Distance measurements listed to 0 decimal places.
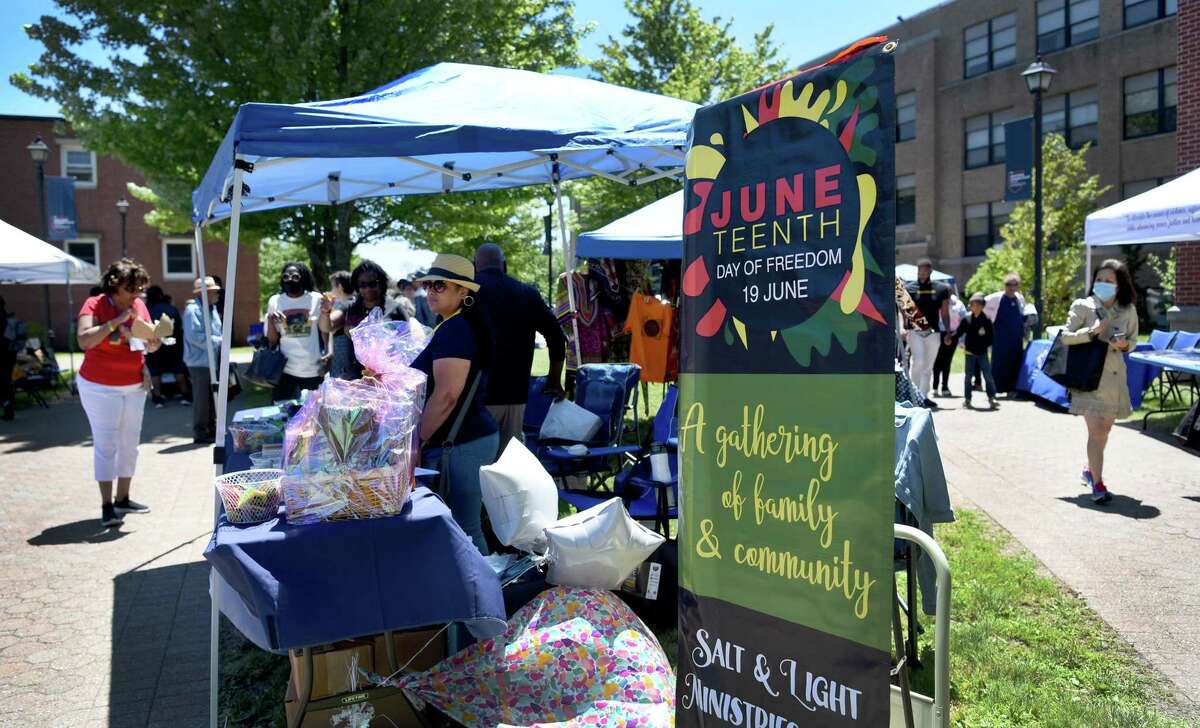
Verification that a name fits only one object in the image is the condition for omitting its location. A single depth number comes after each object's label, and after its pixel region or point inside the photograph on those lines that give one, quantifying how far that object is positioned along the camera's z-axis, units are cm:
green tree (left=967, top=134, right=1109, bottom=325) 2448
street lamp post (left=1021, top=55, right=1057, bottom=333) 1467
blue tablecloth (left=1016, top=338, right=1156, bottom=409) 1173
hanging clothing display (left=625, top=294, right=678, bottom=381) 992
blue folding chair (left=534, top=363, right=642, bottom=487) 655
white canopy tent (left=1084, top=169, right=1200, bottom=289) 925
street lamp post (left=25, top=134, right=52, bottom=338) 2008
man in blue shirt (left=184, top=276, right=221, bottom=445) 1055
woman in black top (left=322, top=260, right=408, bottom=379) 702
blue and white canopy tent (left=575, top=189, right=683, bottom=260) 931
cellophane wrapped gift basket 312
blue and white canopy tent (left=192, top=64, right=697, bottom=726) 455
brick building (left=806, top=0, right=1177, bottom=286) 2908
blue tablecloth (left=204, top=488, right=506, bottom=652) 290
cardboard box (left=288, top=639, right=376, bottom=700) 346
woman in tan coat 694
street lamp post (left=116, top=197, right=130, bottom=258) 2870
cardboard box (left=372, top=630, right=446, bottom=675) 364
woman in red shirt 654
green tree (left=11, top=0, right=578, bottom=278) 1387
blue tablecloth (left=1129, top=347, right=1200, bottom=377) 919
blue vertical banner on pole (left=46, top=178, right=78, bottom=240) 2261
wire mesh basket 322
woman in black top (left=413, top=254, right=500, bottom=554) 408
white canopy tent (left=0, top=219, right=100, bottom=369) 1016
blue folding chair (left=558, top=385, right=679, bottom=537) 515
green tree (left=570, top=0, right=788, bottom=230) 2630
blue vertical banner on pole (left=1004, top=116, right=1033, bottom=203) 1739
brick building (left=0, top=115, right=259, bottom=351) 3262
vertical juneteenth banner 211
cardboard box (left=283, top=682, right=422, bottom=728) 331
